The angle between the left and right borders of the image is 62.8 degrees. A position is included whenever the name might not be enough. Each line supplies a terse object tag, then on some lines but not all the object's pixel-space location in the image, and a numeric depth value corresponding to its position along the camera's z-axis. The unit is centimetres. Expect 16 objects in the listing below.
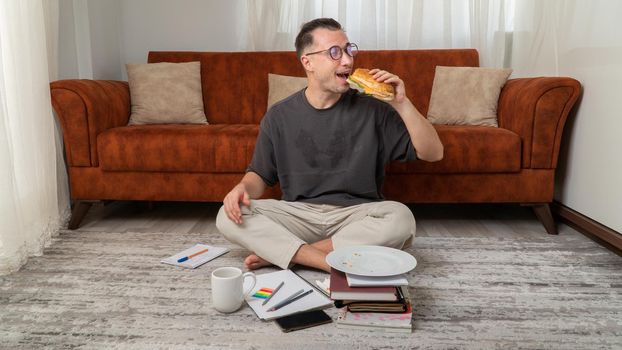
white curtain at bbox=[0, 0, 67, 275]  197
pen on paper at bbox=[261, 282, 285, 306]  153
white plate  140
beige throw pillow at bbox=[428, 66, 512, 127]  270
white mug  145
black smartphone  141
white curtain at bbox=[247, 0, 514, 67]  325
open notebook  148
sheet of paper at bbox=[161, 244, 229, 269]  194
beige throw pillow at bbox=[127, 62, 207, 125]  286
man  180
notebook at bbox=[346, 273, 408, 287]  136
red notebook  139
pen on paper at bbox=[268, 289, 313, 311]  150
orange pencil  198
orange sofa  235
